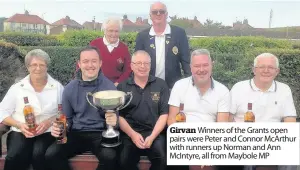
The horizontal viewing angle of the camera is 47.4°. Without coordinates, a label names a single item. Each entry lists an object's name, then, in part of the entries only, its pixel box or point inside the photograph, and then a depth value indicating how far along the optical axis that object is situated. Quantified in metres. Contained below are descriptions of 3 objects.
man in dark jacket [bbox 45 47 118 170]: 3.17
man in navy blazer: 3.86
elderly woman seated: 3.02
